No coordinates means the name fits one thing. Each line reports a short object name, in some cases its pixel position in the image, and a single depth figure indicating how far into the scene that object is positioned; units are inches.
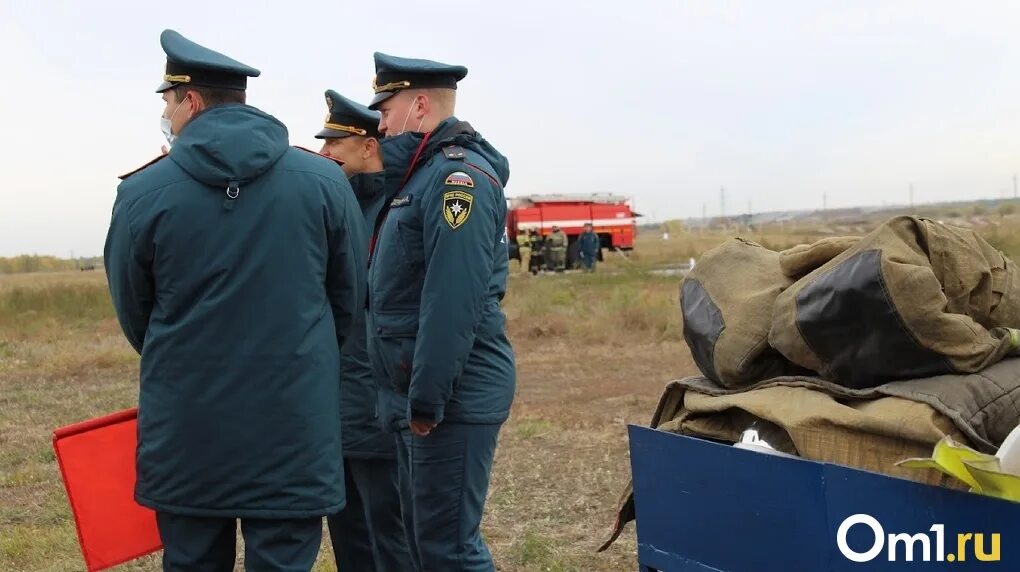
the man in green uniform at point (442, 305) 110.7
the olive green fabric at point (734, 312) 96.0
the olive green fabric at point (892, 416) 80.0
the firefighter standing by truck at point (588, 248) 1187.9
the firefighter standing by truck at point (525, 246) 1193.4
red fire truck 1227.2
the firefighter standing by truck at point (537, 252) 1200.8
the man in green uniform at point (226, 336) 94.3
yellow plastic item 67.3
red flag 97.0
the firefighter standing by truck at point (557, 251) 1188.5
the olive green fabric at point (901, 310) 82.2
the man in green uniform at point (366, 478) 132.1
